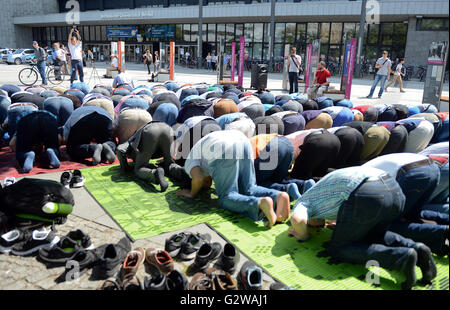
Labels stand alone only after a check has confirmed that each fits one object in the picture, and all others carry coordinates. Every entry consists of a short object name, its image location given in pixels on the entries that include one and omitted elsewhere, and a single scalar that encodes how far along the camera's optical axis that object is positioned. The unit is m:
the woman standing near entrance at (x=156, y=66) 22.56
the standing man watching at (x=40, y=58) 15.53
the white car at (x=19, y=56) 30.23
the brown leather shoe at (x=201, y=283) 2.72
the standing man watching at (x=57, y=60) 17.19
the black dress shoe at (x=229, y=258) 3.11
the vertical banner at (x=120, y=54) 20.83
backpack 3.75
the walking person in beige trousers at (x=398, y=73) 16.19
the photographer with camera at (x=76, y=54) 13.39
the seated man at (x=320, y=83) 12.73
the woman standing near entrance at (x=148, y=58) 24.11
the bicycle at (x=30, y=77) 16.39
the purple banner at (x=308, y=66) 15.86
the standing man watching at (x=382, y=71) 14.44
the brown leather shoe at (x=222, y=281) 2.72
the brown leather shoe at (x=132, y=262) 2.96
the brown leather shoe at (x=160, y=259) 3.07
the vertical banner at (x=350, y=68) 13.31
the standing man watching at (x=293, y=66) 14.25
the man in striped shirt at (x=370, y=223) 2.83
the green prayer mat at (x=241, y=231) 3.05
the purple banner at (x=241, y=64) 17.81
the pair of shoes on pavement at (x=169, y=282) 2.64
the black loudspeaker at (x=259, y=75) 16.34
